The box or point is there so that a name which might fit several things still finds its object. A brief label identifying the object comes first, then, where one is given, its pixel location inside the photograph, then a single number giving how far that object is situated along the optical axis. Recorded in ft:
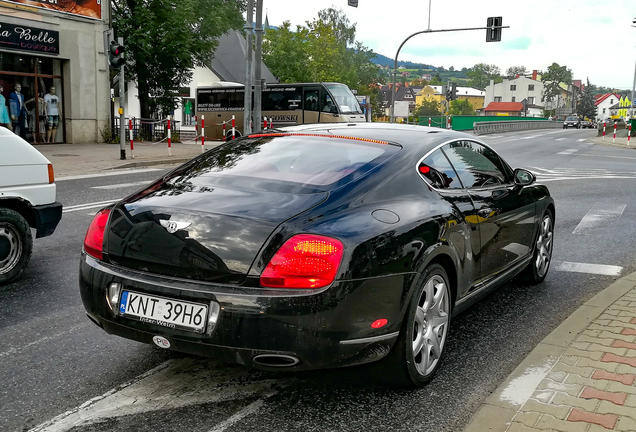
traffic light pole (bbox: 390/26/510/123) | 108.61
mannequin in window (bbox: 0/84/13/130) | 66.33
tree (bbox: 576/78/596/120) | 489.67
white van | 18.43
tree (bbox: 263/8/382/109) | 186.80
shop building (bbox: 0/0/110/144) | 73.67
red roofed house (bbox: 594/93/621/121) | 615.98
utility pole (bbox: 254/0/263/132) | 75.71
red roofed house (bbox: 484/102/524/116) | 531.09
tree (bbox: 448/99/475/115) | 570.05
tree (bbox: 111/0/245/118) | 88.89
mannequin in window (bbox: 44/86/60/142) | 77.82
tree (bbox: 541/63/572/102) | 530.35
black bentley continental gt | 10.16
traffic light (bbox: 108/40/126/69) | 57.67
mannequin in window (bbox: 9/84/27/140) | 73.77
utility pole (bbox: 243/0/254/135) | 71.82
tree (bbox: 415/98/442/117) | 520.92
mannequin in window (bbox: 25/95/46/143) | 76.59
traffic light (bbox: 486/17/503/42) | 108.17
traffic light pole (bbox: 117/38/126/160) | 58.39
